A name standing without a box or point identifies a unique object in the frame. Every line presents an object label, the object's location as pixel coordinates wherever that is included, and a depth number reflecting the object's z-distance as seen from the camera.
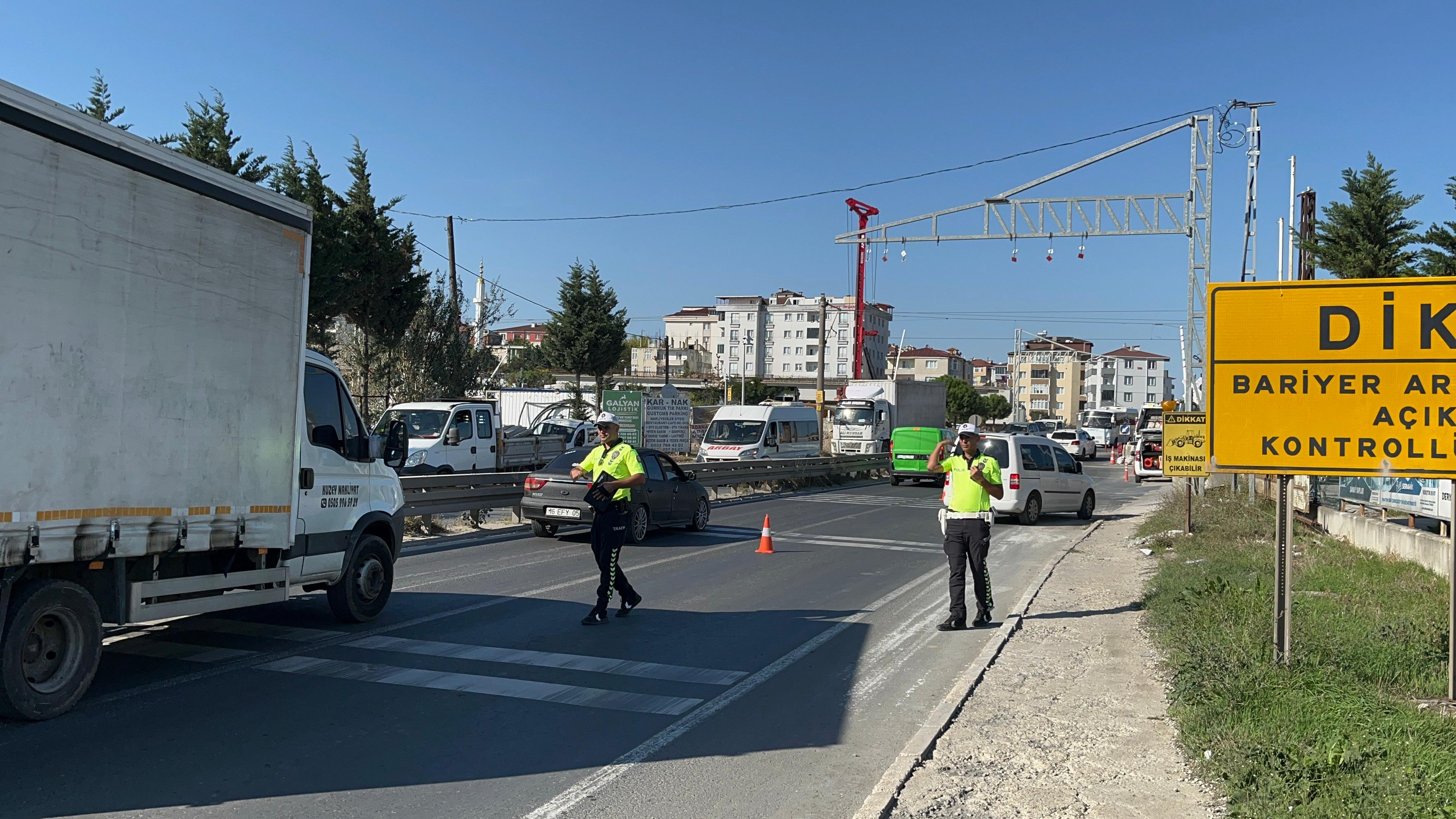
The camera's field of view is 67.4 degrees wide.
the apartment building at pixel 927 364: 168.00
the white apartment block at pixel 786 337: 146.00
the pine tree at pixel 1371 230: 26.94
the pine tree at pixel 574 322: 45.09
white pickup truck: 23.31
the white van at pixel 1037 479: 21.20
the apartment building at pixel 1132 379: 153.62
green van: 31.94
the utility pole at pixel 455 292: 34.12
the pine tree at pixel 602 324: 45.22
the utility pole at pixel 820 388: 40.91
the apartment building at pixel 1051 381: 157.50
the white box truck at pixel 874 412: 38.41
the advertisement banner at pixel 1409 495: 12.68
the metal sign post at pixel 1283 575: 7.03
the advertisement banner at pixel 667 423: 27.64
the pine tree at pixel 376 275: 29.50
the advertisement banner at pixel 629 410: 26.88
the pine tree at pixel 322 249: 26.62
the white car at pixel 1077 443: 52.19
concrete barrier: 11.91
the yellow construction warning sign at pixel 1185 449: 17.44
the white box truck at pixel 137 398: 5.81
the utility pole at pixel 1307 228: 27.00
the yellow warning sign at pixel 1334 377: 7.10
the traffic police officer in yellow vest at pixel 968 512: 9.94
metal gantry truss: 28.08
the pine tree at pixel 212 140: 24.81
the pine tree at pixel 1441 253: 23.53
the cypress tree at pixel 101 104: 23.50
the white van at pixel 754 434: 31.81
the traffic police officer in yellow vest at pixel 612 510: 9.90
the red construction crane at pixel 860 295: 75.00
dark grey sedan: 16.30
